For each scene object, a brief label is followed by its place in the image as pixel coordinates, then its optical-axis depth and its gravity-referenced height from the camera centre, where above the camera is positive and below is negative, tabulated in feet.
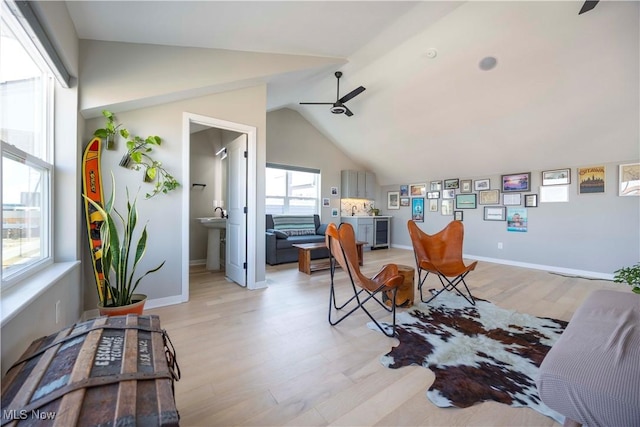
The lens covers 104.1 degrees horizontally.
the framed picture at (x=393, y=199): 23.25 +1.33
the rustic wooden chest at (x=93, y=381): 2.23 -1.78
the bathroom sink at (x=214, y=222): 13.70 -0.48
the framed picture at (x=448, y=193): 19.19 +1.59
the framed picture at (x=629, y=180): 12.12 +1.67
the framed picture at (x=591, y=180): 13.15 +1.84
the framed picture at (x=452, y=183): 18.92 +2.36
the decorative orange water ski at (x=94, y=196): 7.12 +0.51
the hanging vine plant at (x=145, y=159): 7.66 +1.77
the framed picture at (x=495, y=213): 16.69 +0.05
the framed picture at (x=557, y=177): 14.21 +2.16
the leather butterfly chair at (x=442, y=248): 9.57 -1.42
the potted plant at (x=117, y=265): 6.32 -1.34
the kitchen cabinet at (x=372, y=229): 20.98 -1.34
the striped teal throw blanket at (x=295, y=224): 17.58 -0.81
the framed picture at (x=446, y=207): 19.36 +0.52
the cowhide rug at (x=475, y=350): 4.63 -3.32
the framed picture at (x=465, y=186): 18.31 +2.06
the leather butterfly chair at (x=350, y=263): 6.75 -1.42
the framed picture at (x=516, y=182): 15.65 +2.06
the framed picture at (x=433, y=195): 20.12 +1.55
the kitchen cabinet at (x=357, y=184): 22.30 +2.68
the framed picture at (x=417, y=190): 21.06 +2.05
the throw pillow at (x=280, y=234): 15.62 -1.30
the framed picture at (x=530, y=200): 15.34 +0.82
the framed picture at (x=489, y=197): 16.98 +1.17
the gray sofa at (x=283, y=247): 15.52 -2.11
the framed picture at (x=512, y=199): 16.01 +0.96
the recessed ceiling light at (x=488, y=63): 10.82 +6.66
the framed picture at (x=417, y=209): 21.25 +0.40
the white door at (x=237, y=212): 10.88 +0.06
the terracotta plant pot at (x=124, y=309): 6.29 -2.46
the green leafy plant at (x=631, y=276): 5.94 -1.55
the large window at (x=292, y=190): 19.58 +1.93
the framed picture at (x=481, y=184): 17.38 +2.08
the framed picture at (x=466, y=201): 18.16 +0.93
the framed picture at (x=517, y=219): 15.78 -0.35
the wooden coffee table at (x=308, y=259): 13.41 -2.58
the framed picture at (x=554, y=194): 14.30 +1.19
